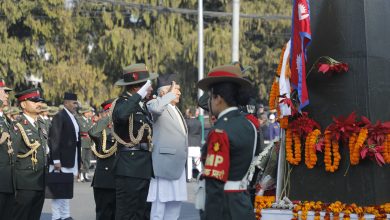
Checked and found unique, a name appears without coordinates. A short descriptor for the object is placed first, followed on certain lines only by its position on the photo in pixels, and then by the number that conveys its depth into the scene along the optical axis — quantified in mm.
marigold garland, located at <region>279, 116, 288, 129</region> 15964
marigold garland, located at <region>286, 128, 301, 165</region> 15767
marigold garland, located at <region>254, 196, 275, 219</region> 16109
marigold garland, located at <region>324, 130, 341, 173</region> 15200
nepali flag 15292
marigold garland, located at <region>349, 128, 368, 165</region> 14910
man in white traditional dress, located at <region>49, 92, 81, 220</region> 23782
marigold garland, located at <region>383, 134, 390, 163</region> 14923
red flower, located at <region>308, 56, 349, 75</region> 15160
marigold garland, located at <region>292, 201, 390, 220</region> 14910
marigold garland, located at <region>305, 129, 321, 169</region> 15398
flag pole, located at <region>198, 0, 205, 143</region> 53443
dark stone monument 15121
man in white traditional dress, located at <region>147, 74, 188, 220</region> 18311
